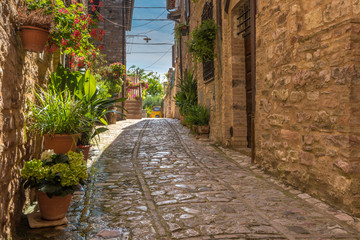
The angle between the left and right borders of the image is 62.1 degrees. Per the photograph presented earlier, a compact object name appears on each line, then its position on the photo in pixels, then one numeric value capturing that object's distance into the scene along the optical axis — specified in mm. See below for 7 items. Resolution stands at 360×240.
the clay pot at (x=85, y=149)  4734
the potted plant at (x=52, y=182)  2547
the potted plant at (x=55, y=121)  3298
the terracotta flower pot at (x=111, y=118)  13648
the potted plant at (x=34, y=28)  2633
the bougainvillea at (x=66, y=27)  3112
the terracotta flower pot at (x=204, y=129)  8367
